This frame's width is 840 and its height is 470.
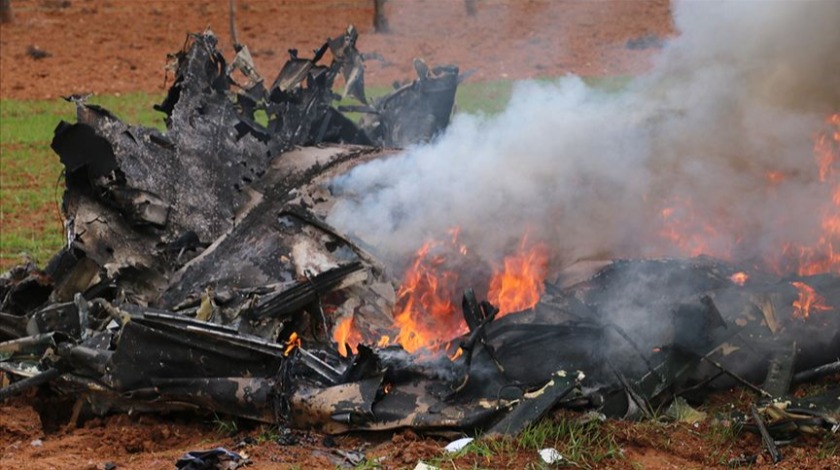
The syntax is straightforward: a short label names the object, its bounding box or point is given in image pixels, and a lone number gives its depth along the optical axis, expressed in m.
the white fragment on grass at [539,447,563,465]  10.34
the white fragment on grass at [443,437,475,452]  10.74
